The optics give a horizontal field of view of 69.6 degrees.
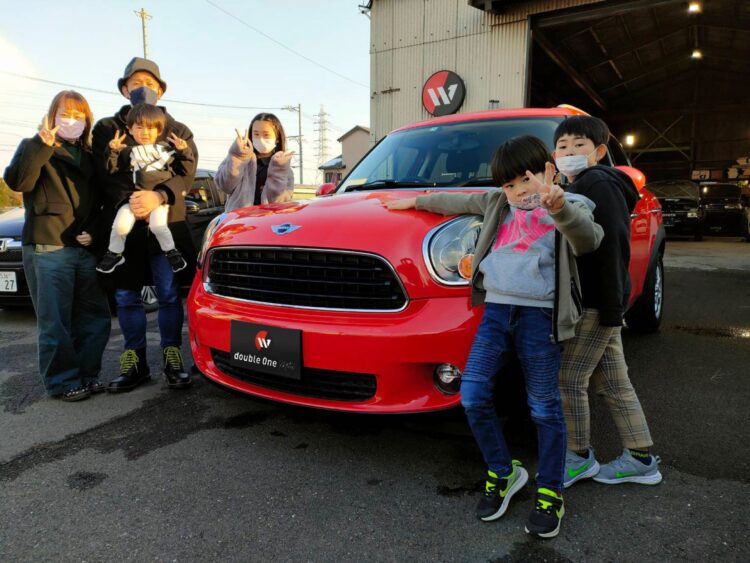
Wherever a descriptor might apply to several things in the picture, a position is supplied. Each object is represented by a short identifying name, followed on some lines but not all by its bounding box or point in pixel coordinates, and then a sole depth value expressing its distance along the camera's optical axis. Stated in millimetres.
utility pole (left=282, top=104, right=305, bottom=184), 60625
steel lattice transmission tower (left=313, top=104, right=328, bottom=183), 78500
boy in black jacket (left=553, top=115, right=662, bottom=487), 1882
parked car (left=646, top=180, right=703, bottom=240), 14258
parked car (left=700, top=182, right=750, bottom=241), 15591
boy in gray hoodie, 1716
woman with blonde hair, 2764
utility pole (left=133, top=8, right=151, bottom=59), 26078
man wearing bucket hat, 3074
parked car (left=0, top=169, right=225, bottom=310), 4844
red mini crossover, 1963
